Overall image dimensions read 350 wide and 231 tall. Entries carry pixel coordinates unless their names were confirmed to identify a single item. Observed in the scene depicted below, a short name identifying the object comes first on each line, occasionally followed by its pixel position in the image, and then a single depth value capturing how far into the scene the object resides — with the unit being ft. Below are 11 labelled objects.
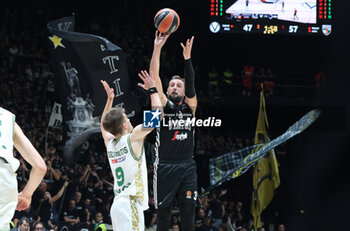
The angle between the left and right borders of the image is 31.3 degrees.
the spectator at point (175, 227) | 39.56
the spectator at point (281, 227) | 46.08
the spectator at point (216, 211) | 43.37
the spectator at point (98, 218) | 37.48
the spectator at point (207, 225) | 41.78
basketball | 26.37
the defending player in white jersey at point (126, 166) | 18.93
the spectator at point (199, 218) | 42.34
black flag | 42.63
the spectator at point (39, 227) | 32.55
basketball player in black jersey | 23.49
